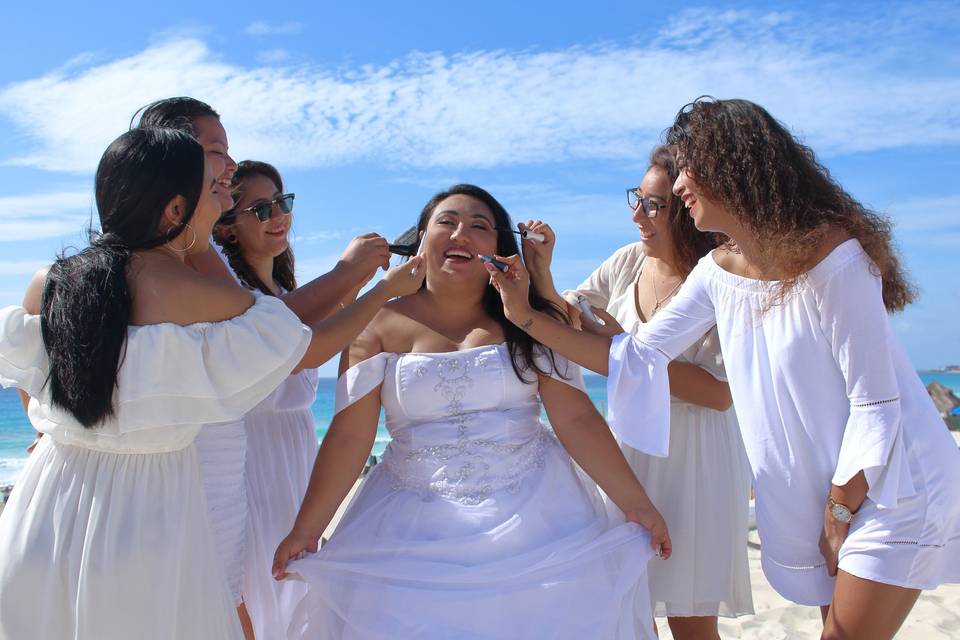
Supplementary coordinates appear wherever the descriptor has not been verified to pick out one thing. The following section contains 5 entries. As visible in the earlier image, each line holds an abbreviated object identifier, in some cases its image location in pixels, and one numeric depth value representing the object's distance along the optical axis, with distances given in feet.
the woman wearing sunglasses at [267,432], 13.23
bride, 10.66
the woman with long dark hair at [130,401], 8.80
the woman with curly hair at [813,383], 9.66
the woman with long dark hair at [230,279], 10.99
